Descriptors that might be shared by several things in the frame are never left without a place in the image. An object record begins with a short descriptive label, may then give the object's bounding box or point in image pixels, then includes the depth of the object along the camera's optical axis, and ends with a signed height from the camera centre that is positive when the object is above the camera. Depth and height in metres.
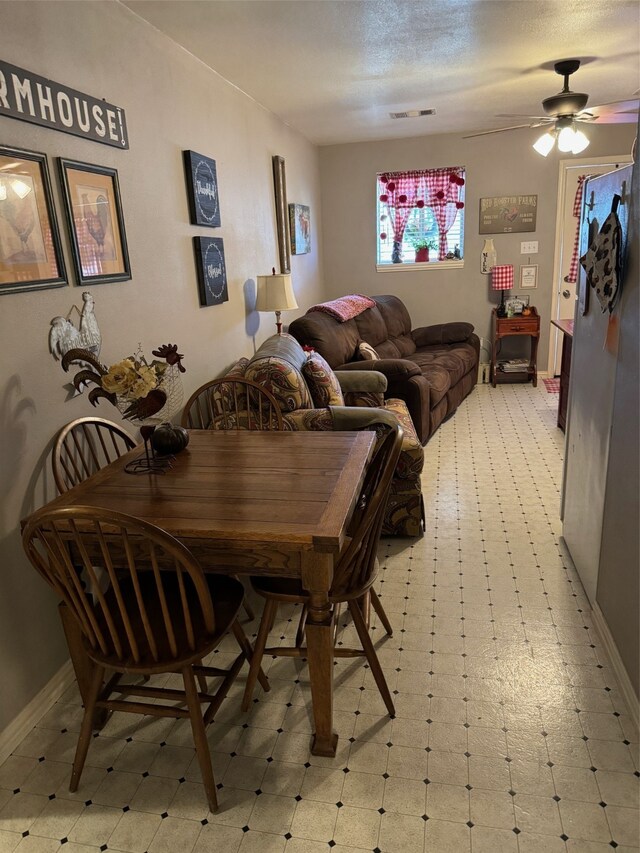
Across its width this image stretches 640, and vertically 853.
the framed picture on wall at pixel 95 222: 2.16 +0.21
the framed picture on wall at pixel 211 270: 3.21 +0.01
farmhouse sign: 1.85 +0.59
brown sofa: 4.18 -0.77
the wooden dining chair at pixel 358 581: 1.75 -0.99
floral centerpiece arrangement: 1.88 -0.34
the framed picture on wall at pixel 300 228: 4.95 +0.33
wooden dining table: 1.61 -0.69
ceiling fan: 3.58 +0.86
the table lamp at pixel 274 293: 3.94 -0.17
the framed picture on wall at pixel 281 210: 4.52 +0.43
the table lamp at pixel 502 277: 5.76 -0.20
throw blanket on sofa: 4.75 -0.35
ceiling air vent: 4.64 +1.14
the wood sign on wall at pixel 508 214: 5.77 +0.41
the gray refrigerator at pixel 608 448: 1.91 -0.73
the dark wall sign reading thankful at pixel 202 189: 3.08 +0.44
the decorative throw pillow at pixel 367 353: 4.63 -0.69
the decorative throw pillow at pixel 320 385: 3.35 -0.67
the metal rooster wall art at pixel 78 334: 2.07 -0.20
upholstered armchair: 2.99 -0.75
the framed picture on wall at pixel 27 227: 1.84 +0.17
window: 5.90 +0.44
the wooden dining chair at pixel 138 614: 1.46 -0.97
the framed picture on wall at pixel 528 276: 5.93 -0.21
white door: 5.55 +0.17
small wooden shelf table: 5.79 -0.71
